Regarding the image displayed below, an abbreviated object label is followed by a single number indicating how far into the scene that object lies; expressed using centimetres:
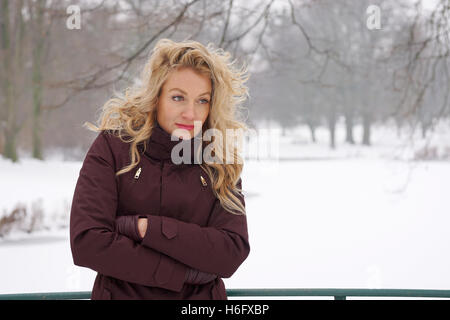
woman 429
